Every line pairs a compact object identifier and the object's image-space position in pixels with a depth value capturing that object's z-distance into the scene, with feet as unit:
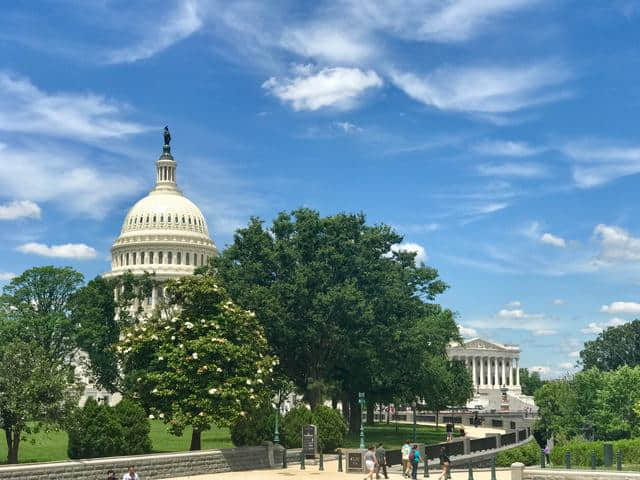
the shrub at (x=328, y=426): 157.48
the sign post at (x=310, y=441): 142.31
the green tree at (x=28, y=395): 116.88
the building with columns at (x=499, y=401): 572.51
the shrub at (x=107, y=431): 118.83
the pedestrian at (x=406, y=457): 129.08
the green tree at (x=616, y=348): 582.76
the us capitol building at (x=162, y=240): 558.97
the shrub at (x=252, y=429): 139.85
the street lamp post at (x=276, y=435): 145.26
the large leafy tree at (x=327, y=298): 194.49
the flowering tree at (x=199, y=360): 134.00
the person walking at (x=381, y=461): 123.44
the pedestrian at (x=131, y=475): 93.78
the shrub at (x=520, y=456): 163.94
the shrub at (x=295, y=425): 157.28
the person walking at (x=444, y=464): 122.43
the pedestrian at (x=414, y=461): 123.85
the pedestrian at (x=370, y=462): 119.85
